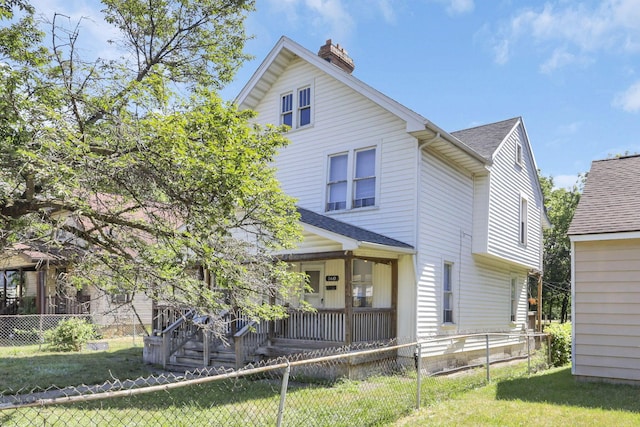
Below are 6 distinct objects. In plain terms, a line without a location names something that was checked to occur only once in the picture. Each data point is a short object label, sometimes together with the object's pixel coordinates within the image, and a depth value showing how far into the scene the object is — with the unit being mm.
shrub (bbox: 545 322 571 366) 13539
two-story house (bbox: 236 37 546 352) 12000
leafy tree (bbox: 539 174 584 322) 36000
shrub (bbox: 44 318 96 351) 15805
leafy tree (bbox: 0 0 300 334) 5781
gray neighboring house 9609
